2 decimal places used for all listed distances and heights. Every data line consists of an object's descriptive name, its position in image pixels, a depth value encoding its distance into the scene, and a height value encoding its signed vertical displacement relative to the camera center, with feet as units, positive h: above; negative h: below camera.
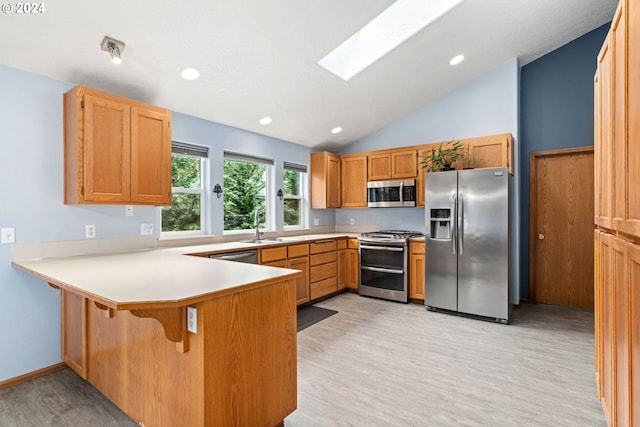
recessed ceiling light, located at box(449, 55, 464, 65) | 12.79 +6.19
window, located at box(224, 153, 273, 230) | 13.84 +1.06
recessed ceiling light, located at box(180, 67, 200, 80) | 9.62 +4.29
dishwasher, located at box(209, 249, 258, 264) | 10.67 -1.49
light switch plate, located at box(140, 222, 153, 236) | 10.32 -0.49
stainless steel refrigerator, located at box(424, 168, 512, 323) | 11.91 -1.17
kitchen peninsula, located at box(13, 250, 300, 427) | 4.92 -2.28
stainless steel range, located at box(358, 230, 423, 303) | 14.44 -2.44
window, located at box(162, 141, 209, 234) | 11.71 +0.82
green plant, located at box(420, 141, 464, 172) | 13.96 +2.51
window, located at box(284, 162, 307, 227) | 16.74 +1.05
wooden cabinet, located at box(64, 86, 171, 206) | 8.17 +1.78
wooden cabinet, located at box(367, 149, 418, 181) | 15.55 +2.43
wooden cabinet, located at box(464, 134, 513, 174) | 13.25 +2.59
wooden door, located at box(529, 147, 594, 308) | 13.85 -0.72
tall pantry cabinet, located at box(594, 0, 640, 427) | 3.84 -0.07
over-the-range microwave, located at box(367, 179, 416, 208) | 15.38 +0.95
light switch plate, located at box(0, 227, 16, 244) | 7.75 -0.49
